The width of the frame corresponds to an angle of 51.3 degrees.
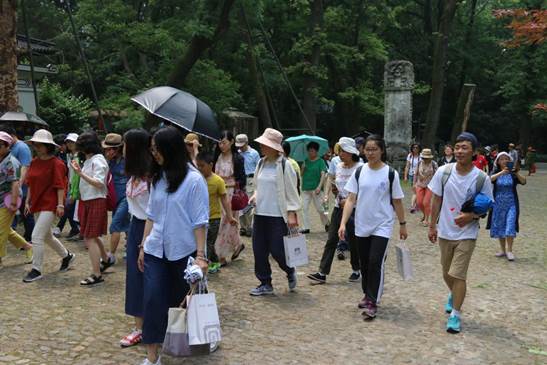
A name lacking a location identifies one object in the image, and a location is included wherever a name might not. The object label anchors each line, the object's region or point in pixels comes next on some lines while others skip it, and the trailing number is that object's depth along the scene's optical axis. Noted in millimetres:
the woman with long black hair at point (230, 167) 7688
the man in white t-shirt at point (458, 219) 5152
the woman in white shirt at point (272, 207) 6148
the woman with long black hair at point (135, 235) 4539
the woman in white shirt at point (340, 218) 6891
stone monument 22141
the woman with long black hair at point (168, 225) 3928
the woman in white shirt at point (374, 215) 5523
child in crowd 6387
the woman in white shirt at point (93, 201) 6395
